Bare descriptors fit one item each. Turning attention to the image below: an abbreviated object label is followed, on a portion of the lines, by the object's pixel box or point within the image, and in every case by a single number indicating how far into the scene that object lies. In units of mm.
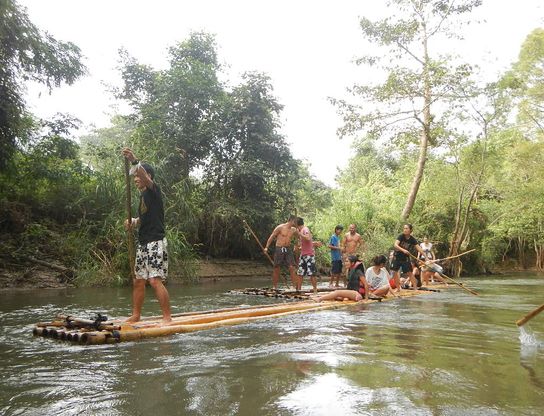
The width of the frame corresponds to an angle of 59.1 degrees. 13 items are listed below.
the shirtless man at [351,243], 10211
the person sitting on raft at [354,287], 7410
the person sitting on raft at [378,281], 8204
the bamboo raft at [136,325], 4184
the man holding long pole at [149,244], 4680
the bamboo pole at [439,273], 9631
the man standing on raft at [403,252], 9406
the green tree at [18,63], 10617
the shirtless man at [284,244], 9023
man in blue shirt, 10125
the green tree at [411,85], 15086
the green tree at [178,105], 15555
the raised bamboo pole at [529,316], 3804
